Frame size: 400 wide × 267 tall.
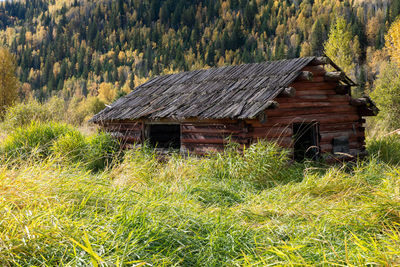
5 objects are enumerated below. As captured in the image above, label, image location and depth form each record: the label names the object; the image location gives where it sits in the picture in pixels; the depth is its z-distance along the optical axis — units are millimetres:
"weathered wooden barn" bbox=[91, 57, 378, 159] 10117
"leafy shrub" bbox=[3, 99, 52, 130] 16447
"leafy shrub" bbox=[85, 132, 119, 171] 11141
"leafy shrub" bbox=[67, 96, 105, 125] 38356
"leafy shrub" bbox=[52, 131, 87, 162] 10883
